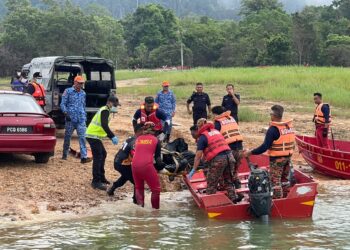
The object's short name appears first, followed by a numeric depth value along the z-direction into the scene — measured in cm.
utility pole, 7500
